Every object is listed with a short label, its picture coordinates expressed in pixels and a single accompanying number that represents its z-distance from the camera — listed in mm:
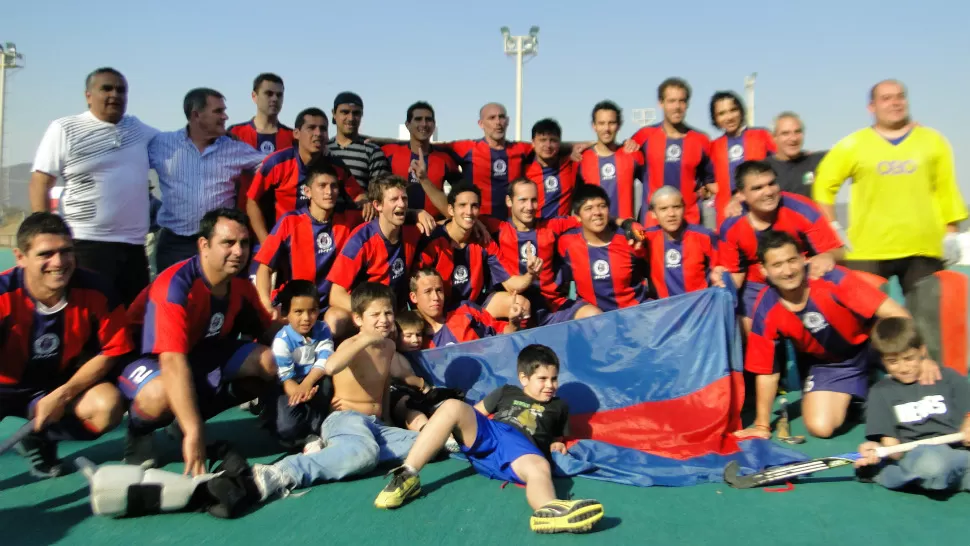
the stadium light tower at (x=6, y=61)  26152
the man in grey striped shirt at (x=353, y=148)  6109
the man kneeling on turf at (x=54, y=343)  3666
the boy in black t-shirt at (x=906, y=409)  3443
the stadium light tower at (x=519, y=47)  21578
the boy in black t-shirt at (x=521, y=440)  3020
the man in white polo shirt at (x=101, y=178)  4781
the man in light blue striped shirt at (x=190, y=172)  5340
